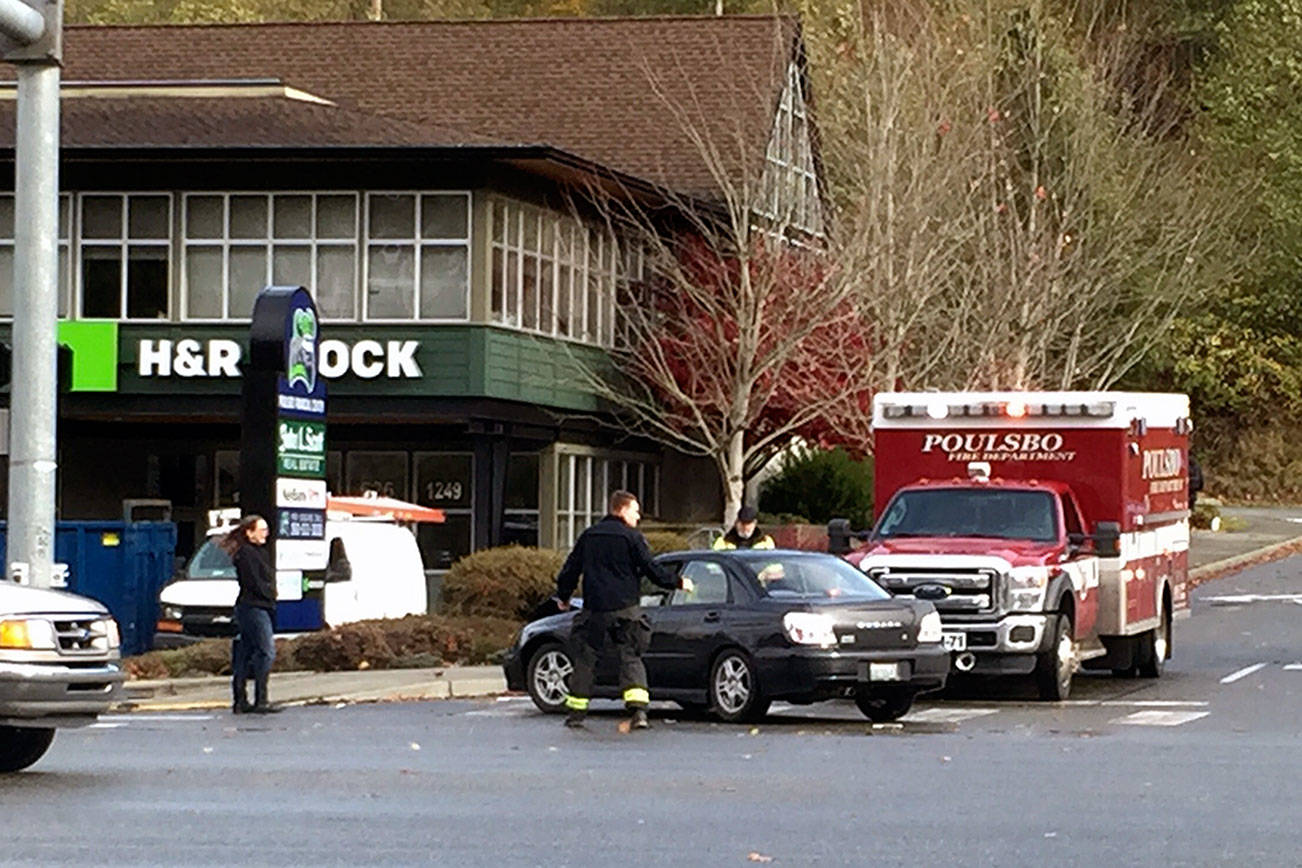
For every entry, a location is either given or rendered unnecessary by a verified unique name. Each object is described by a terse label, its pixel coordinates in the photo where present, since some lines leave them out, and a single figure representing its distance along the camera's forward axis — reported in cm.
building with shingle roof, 4253
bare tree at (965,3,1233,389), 4972
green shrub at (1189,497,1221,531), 5938
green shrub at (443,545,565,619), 3541
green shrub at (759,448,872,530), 5062
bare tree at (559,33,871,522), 4459
